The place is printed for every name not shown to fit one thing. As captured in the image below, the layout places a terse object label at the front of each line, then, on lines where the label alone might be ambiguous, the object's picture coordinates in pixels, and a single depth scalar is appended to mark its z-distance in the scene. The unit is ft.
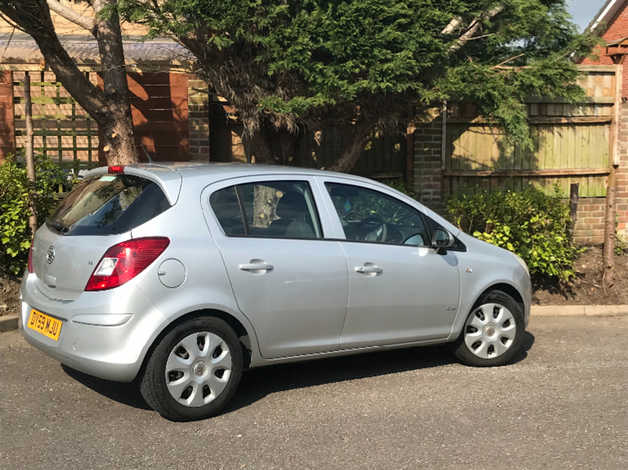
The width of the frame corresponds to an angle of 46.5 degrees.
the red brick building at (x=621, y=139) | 29.65
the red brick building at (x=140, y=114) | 31.58
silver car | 14.69
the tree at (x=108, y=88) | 25.63
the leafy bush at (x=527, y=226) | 28.71
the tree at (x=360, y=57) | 22.95
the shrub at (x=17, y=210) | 24.49
